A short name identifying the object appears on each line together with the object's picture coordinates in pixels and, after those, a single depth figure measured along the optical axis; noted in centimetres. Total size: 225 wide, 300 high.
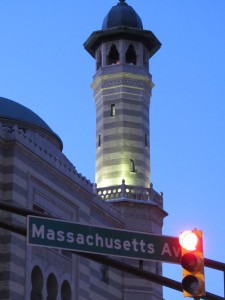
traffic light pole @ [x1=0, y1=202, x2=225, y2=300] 1234
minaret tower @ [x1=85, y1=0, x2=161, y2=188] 4338
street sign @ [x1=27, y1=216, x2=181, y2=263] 1273
